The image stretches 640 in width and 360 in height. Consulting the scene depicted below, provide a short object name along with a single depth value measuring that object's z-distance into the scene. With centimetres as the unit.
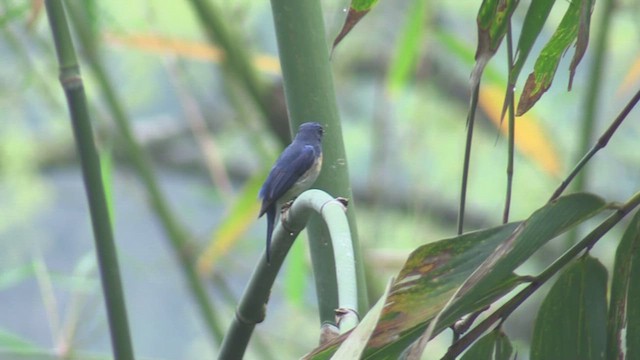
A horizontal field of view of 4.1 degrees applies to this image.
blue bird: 912
